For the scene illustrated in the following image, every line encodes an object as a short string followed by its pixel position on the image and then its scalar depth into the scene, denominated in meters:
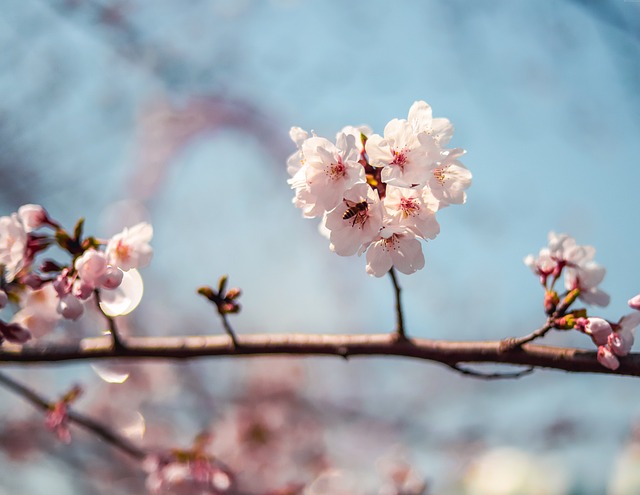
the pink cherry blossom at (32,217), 0.91
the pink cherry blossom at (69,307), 0.87
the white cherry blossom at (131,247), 0.89
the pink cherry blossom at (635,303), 0.86
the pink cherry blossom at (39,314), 0.98
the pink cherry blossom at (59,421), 1.00
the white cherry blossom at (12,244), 0.90
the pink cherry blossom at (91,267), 0.87
